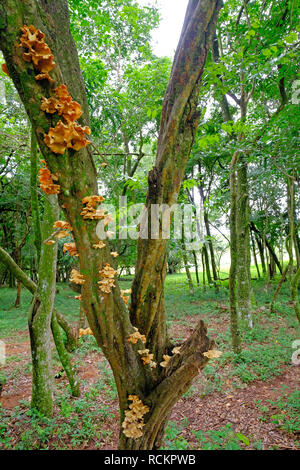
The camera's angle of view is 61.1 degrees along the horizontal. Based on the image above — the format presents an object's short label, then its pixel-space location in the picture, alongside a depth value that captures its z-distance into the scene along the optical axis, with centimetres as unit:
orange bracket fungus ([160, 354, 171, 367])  186
